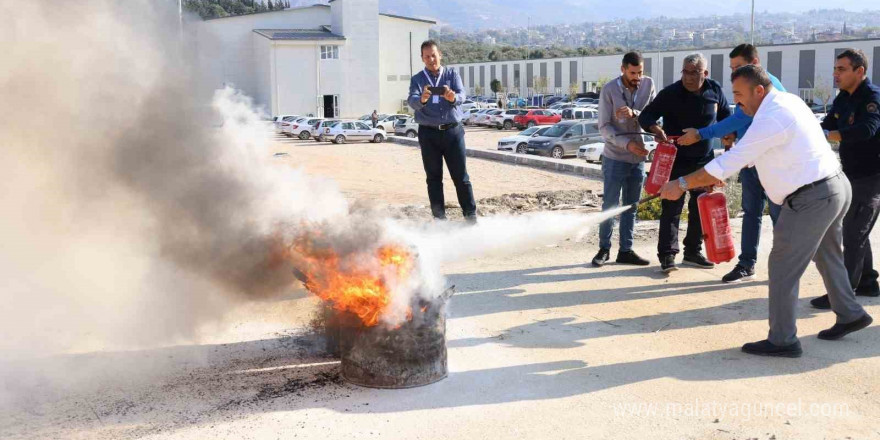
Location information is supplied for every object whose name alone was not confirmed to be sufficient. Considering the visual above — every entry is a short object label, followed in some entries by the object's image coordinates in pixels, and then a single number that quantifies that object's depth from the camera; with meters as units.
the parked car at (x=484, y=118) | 57.79
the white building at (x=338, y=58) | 62.25
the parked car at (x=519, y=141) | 33.47
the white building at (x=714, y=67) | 70.75
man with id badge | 7.87
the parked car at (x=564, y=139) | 31.23
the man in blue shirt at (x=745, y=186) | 6.94
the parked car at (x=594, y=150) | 27.55
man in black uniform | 6.07
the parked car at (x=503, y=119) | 55.97
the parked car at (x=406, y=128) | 48.38
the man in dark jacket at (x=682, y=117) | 7.43
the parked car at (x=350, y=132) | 42.19
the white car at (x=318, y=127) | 42.72
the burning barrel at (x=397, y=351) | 4.71
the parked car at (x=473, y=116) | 59.03
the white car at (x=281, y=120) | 45.04
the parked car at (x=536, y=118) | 54.06
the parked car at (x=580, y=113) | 50.88
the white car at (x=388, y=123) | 52.43
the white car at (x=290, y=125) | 44.88
